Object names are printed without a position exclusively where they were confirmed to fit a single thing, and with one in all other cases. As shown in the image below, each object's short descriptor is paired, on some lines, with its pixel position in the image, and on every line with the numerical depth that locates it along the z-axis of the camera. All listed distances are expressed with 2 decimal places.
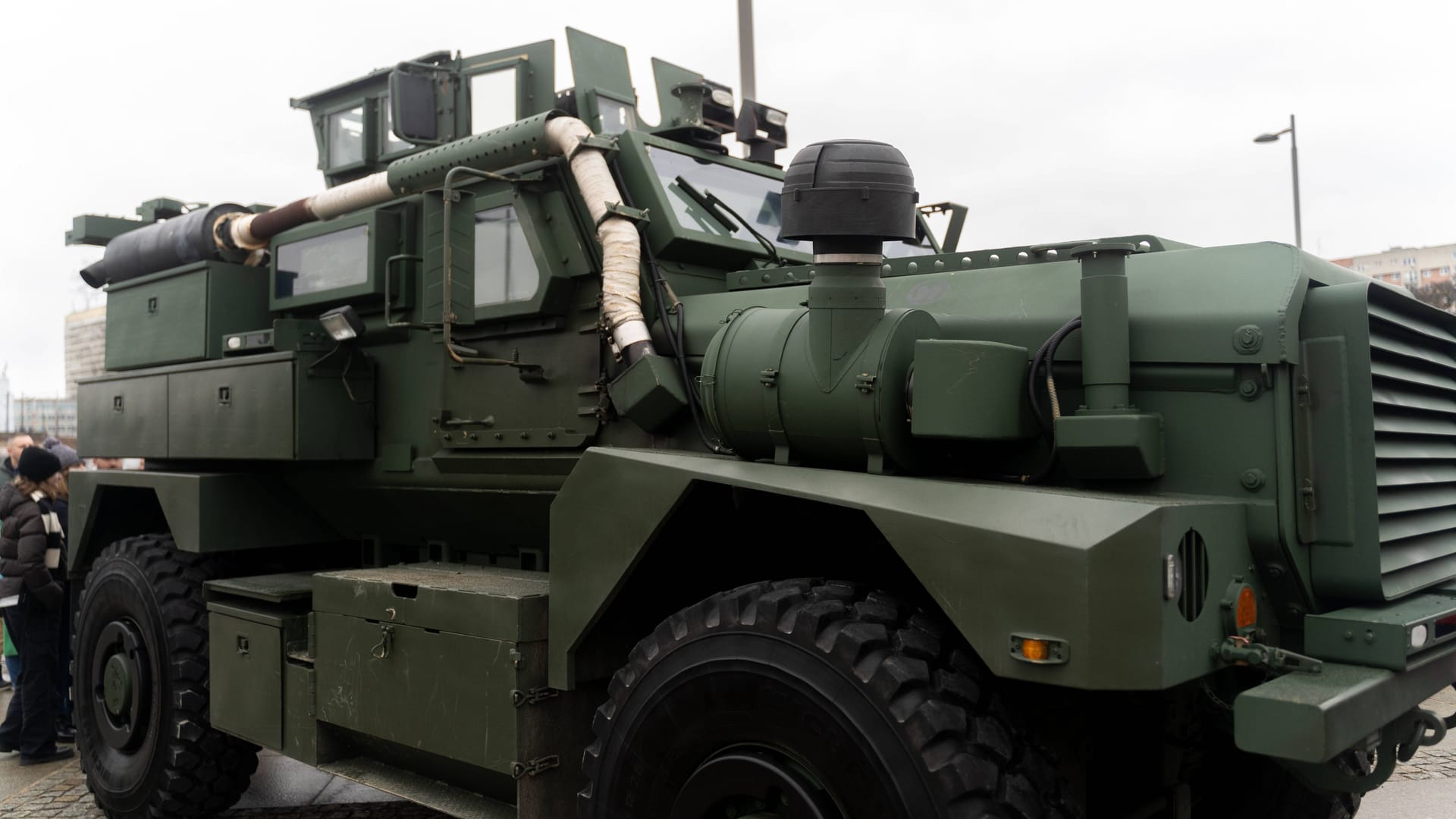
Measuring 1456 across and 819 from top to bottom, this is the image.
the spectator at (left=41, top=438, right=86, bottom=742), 7.27
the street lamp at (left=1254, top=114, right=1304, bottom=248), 14.05
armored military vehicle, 2.91
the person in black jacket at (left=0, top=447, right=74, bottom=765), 6.90
